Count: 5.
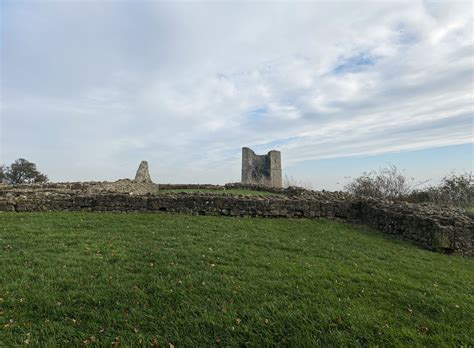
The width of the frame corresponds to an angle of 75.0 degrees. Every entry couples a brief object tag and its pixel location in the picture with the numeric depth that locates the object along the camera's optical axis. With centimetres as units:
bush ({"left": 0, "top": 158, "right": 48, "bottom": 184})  3078
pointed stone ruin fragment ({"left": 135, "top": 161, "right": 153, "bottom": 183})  2396
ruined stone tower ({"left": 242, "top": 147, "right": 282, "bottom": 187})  3053
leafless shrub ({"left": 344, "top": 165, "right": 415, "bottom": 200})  2083
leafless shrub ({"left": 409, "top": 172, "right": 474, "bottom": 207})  1802
